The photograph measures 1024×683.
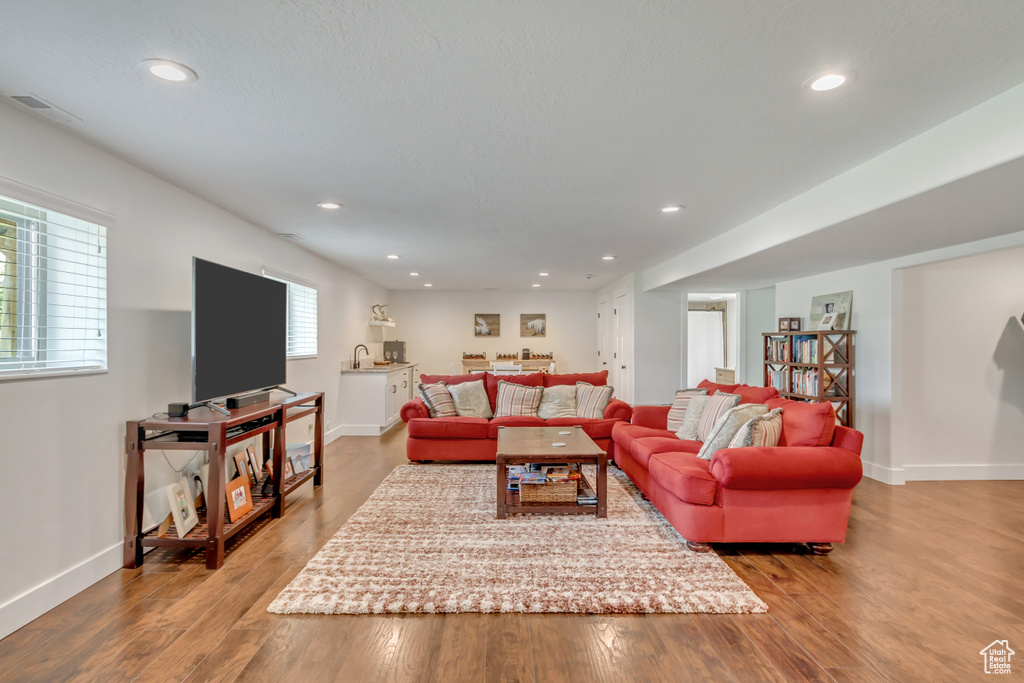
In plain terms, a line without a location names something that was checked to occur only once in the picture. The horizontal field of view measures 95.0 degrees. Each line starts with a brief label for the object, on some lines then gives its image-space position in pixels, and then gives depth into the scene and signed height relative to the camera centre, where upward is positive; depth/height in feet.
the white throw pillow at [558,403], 17.46 -2.22
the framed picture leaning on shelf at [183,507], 9.05 -3.26
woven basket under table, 11.44 -3.65
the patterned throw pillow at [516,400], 17.61 -2.13
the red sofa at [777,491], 9.13 -2.93
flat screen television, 9.78 +0.30
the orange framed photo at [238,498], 9.80 -3.32
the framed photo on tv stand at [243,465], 11.09 -2.91
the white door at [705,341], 33.99 +0.22
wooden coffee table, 11.07 -2.86
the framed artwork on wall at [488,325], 31.48 +1.29
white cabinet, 21.35 -2.66
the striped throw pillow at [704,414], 12.45 -1.93
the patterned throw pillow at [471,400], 17.49 -2.11
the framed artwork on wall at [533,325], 31.49 +1.29
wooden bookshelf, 15.46 -0.81
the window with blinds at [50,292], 7.20 +0.87
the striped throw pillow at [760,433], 9.82 -1.89
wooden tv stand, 8.80 -2.53
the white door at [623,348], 24.45 -0.22
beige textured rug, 7.52 -4.13
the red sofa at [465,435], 16.17 -3.14
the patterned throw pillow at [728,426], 10.46 -1.85
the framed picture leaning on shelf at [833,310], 15.80 +1.19
